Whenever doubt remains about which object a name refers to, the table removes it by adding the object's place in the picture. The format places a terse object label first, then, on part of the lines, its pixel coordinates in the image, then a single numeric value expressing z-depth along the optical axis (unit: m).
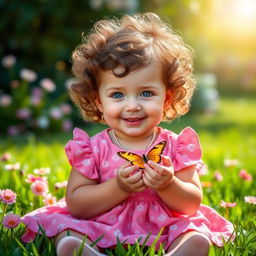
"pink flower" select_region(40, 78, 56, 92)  5.77
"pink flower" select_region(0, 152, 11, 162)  3.36
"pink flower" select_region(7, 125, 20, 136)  6.02
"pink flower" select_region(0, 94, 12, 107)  5.96
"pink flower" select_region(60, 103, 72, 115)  6.29
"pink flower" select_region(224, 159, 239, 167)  3.59
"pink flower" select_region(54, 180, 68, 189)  3.08
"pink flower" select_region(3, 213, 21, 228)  2.43
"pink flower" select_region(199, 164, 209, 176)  3.33
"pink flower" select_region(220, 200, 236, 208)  2.77
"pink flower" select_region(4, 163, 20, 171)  3.23
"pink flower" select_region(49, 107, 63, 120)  6.18
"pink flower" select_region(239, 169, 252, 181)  3.35
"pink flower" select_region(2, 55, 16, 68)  6.04
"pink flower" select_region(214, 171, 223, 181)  3.43
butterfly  2.33
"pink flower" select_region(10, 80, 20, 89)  6.04
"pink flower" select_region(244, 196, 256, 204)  2.88
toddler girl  2.38
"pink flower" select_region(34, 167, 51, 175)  3.02
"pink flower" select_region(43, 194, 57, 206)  2.92
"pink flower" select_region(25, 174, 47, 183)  2.97
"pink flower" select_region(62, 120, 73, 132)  6.39
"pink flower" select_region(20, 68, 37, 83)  5.86
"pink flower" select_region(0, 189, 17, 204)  2.56
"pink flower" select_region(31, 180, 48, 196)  2.88
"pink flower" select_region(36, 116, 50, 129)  6.12
